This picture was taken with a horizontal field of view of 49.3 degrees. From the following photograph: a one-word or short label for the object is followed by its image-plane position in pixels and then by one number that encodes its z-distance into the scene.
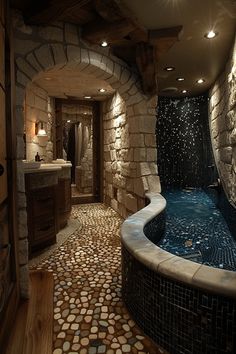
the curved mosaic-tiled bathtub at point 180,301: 1.24
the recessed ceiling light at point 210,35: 2.73
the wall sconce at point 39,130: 4.35
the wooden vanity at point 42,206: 2.76
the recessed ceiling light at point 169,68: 3.87
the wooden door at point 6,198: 1.50
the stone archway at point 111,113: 2.28
